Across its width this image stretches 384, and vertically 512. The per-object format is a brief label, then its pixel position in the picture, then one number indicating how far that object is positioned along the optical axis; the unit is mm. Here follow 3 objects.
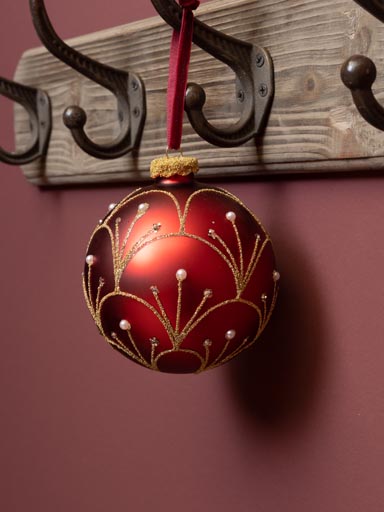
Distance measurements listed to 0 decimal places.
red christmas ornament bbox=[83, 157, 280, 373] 604
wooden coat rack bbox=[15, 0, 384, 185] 643
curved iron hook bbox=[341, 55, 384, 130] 526
